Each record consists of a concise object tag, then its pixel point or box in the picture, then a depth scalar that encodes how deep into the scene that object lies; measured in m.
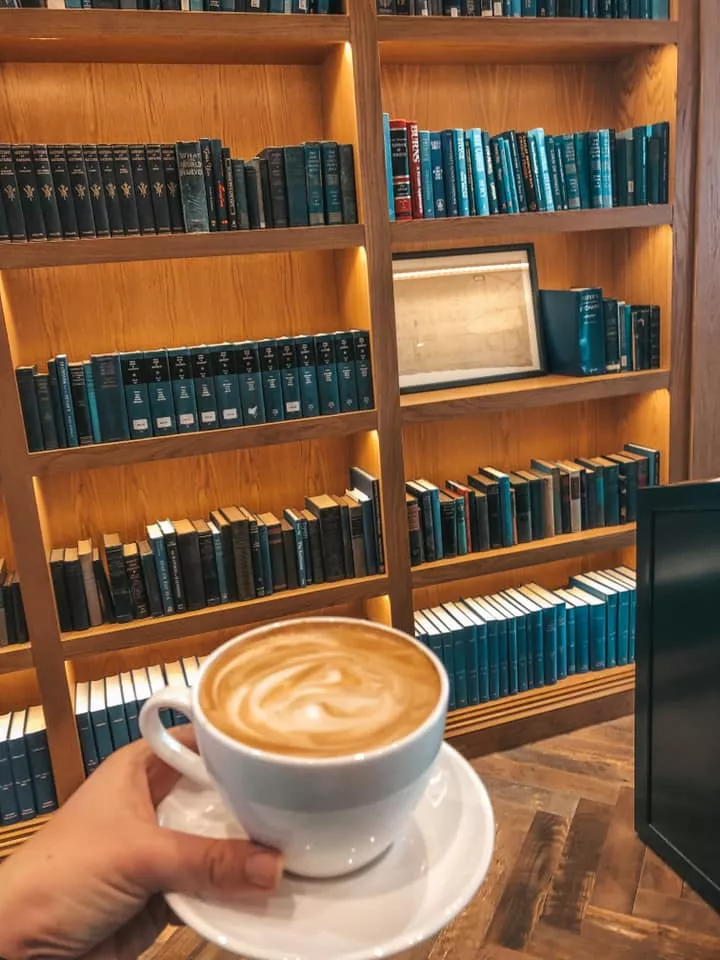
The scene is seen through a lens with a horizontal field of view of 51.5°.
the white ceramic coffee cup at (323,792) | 0.58
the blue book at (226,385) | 1.91
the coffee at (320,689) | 0.61
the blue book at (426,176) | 2.01
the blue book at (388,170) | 1.93
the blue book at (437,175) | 2.02
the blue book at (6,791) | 1.95
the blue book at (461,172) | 2.03
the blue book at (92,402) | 1.83
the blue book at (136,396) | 1.86
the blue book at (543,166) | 2.10
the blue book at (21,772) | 1.95
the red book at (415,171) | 1.98
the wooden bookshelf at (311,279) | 1.83
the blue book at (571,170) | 2.14
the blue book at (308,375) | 1.97
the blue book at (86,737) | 1.99
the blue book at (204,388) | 1.90
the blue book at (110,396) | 1.83
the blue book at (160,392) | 1.87
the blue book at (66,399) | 1.80
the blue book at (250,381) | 1.93
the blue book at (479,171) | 2.04
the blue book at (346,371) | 2.00
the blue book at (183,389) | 1.89
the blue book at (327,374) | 1.99
